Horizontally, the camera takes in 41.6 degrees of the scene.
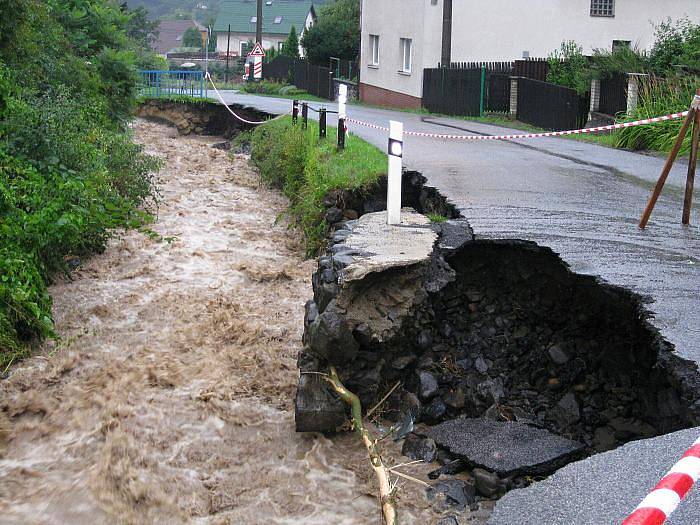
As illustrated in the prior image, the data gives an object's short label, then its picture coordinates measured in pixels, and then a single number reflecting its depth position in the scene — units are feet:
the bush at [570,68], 73.76
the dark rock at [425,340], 24.71
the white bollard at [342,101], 49.21
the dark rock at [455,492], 19.77
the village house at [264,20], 288.92
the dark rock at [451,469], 21.01
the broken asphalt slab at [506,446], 20.13
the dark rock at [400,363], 24.43
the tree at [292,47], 170.19
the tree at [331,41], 150.20
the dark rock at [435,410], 23.39
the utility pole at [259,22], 174.54
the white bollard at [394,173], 28.76
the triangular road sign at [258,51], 163.62
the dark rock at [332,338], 23.16
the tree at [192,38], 337.11
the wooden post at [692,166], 28.81
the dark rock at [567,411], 22.24
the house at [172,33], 375.82
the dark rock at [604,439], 20.98
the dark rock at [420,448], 21.76
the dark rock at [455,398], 23.59
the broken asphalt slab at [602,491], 13.43
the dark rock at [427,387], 23.73
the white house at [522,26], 100.58
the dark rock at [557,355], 23.73
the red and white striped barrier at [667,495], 9.80
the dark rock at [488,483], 19.70
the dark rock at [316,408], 23.49
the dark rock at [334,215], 39.60
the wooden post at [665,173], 28.37
